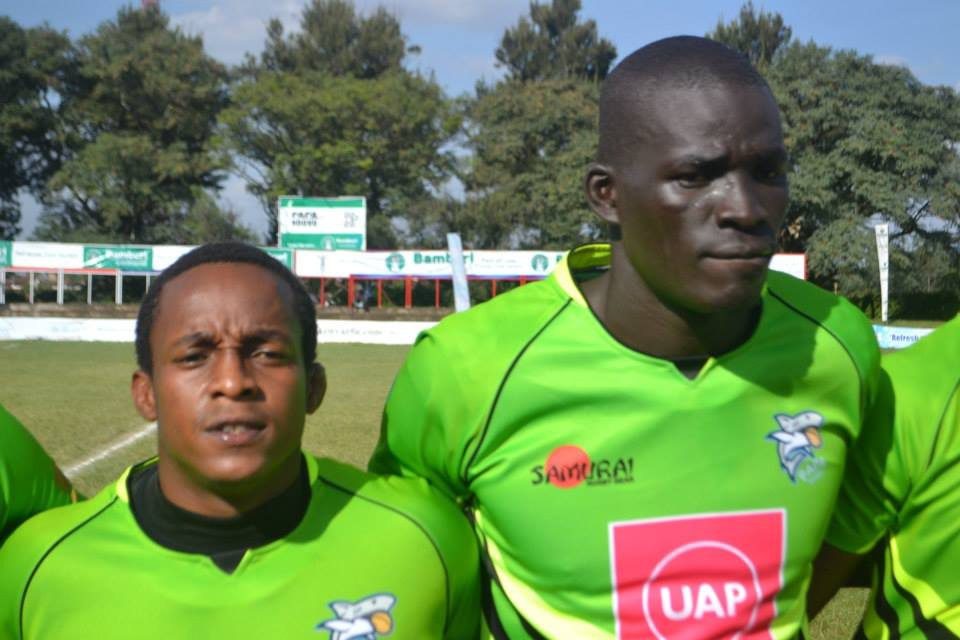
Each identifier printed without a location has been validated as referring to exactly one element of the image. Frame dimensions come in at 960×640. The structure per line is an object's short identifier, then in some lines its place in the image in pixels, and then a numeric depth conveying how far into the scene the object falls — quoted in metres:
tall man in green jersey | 2.07
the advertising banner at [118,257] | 32.19
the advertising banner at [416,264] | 31.33
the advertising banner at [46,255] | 31.83
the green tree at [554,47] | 54.34
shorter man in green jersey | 1.97
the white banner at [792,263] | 29.19
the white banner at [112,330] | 26.17
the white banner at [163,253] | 31.88
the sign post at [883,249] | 26.17
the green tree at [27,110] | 44.00
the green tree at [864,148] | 36.25
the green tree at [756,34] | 50.19
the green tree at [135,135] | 43.91
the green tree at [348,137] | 41.97
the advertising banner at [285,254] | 30.80
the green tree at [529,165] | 40.06
